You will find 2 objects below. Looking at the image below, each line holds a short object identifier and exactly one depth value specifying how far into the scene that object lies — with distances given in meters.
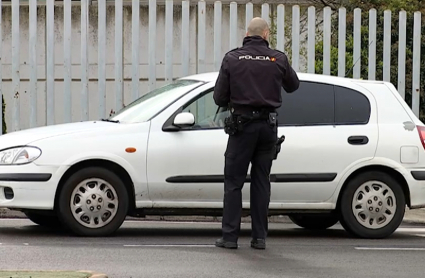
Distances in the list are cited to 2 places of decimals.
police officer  17.66
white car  19.05
